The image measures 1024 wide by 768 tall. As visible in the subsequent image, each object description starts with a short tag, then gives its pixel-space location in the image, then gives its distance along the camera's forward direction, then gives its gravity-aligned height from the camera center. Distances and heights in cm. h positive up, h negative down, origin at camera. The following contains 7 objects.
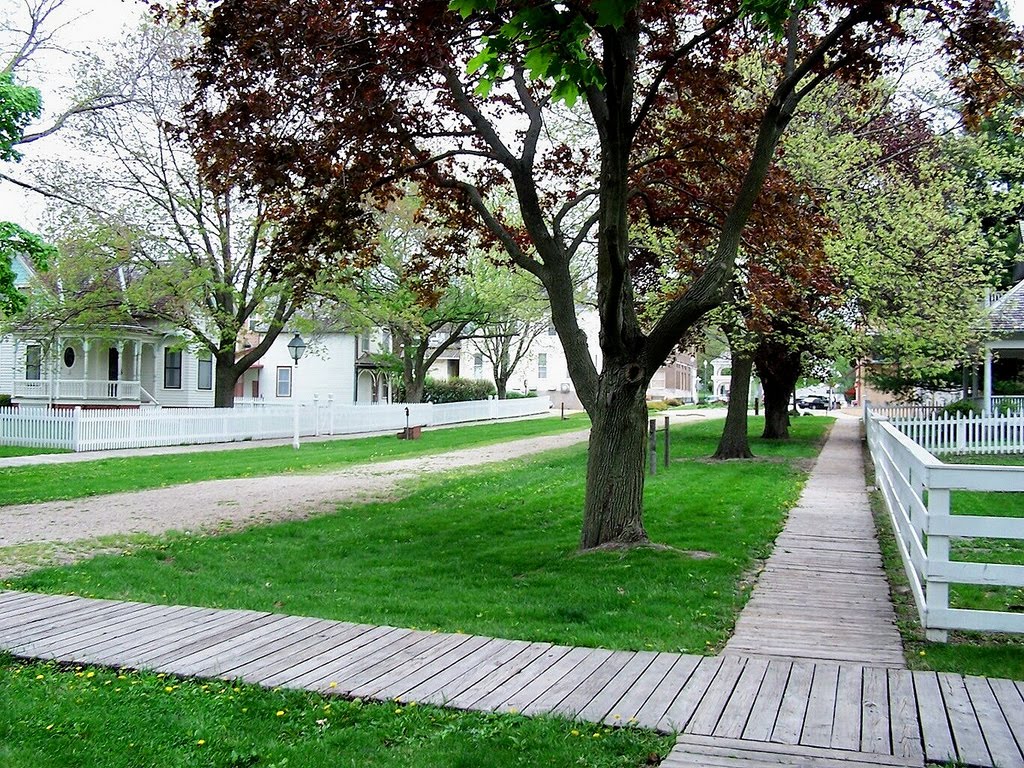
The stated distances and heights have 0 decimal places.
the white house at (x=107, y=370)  3409 +56
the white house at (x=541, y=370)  5506 +111
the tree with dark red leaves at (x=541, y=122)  846 +293
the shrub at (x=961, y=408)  2515 -48
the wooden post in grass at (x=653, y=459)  1690 -135
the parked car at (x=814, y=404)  7144 -110
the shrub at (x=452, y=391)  4819 -23
